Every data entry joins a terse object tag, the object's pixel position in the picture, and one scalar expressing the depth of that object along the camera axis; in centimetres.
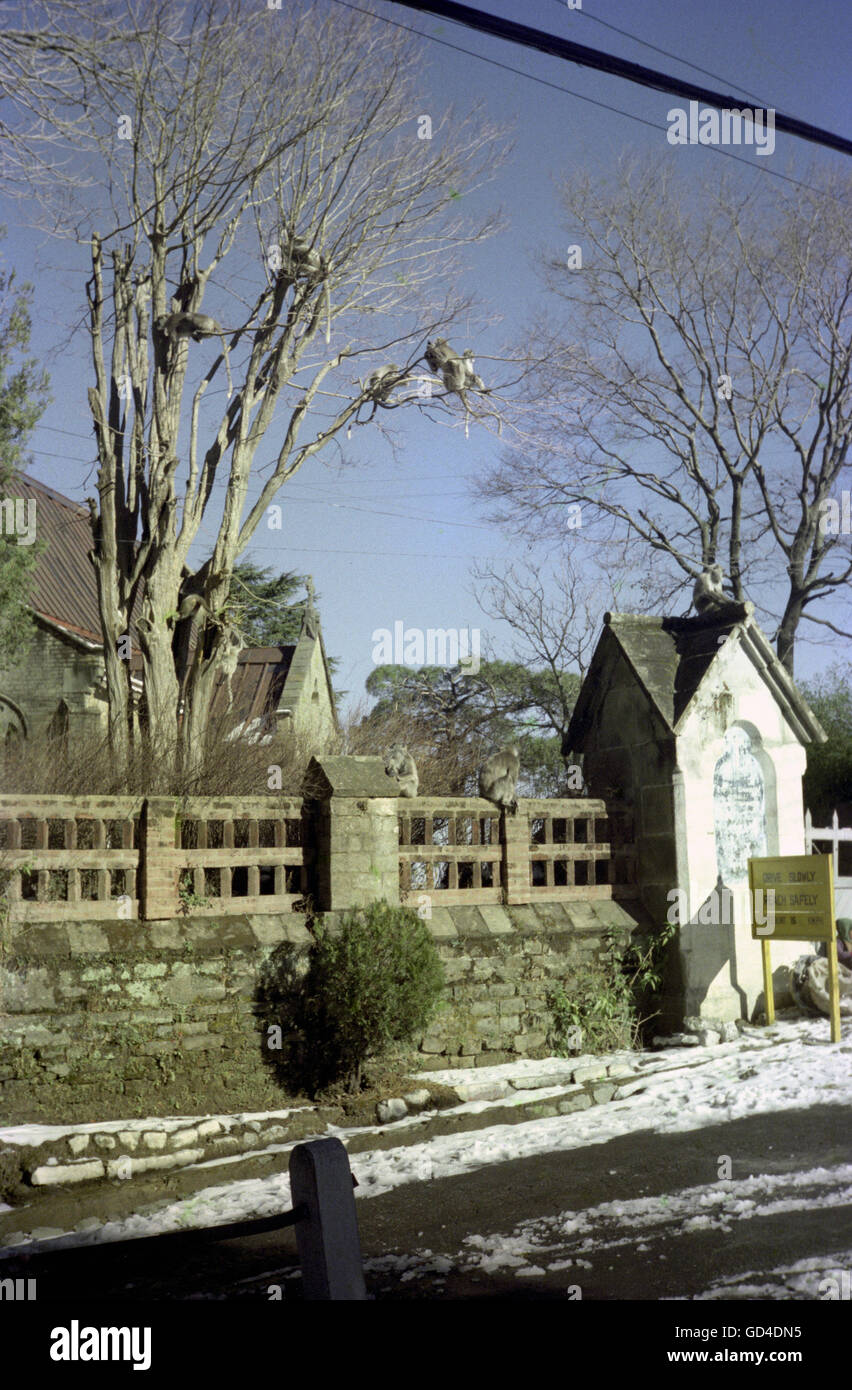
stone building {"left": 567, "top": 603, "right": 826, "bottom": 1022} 1080
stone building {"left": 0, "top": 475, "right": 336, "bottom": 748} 1861
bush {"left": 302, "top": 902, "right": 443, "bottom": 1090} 841
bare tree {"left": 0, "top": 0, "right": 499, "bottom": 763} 1280
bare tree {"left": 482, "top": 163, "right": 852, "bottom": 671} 2014
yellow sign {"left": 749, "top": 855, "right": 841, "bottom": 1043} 1000
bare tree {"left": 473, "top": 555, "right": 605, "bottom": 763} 2200
